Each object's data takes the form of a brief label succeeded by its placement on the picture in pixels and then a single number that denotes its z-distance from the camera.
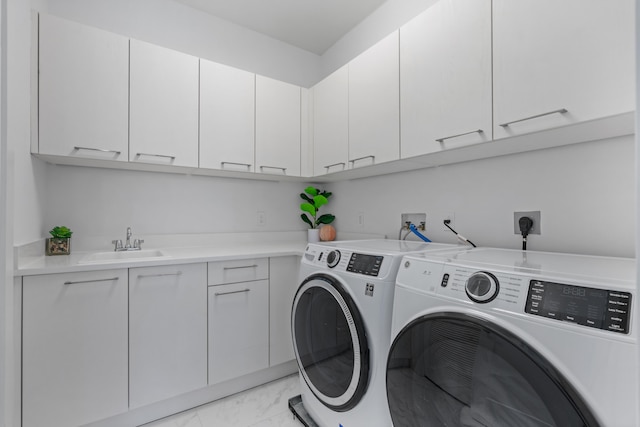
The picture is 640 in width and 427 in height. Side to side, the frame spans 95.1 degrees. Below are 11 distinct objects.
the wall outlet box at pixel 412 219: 1.88
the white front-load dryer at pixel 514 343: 0.58
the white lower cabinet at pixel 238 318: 1.73
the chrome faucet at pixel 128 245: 1.90
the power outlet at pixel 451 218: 1.70
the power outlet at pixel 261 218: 2.50
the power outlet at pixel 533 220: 1.35
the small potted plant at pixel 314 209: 2.45
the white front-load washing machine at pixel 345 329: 1.11
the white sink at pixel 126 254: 1.80
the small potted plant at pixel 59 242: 1.64
